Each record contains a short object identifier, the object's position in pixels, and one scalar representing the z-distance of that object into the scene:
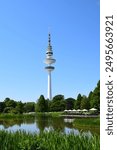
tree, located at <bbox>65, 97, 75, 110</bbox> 89.12
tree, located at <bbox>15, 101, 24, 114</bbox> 75.77
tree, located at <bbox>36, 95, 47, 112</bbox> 79.00
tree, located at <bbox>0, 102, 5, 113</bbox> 81.19
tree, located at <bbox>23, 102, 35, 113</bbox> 88.96
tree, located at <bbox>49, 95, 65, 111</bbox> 83.76
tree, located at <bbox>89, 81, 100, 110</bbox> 52.76
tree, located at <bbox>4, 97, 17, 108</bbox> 80.97
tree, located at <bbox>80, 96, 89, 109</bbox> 72.38
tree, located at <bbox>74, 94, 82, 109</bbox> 79.15
